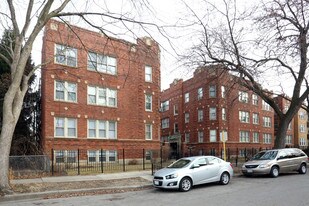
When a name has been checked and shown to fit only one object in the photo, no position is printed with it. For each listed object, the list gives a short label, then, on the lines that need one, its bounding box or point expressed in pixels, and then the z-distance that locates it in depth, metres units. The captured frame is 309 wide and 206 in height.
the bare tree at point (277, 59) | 15.42
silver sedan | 10.21
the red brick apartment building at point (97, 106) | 20.00
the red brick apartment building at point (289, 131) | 43.70
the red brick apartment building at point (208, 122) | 33.07
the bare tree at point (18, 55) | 9.97
